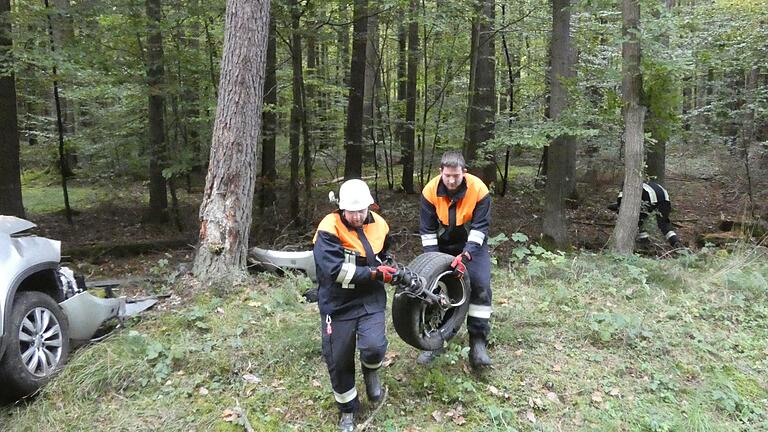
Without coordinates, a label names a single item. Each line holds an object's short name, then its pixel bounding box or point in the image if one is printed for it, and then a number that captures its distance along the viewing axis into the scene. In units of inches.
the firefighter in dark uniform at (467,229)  174.2
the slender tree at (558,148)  397.4
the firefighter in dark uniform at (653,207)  392.5
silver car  152.5
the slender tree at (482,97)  519.5
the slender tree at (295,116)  406.0
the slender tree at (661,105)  343.0
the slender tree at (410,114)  584.7
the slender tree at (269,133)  433.1
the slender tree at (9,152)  377.1
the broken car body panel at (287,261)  284.8
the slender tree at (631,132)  315.3
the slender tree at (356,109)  485.1
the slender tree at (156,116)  406.7
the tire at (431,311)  157.9
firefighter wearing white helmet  140.0
